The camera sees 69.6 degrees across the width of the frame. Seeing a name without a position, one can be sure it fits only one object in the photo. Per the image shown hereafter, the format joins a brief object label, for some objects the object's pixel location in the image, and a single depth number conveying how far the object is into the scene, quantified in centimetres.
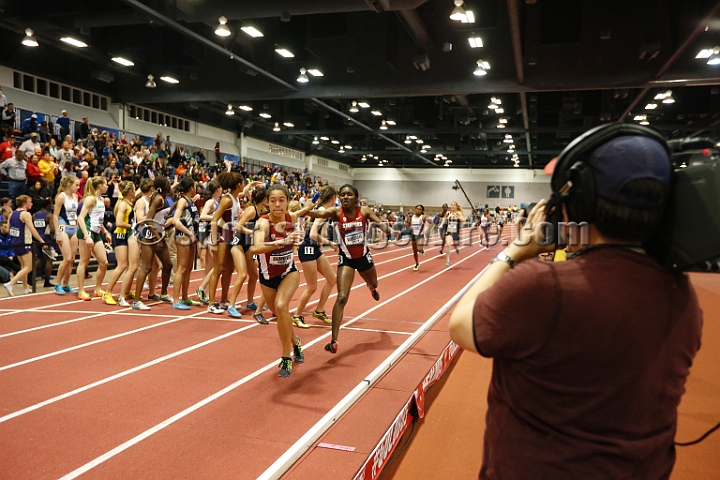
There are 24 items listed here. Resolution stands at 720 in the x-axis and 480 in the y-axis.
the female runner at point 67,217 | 941
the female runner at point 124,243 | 878
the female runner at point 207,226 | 894
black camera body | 120
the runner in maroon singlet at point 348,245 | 632
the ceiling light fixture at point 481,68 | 1475
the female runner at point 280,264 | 549
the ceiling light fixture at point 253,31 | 1309
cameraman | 119
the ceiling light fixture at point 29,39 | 1418
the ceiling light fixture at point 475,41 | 1343
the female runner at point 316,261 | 708
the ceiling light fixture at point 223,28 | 1198
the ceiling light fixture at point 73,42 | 1435
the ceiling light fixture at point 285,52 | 1470
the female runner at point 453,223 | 1611
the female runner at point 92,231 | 916
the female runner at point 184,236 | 868
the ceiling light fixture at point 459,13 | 1058
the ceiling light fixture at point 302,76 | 1677
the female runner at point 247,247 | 787
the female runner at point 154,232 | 877
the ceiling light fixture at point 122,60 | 1653
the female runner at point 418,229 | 1540
